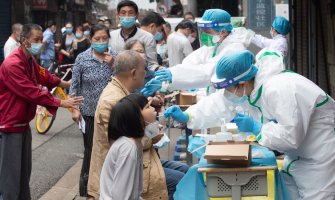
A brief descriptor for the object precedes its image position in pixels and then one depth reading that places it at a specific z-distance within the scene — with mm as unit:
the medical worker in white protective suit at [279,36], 17975
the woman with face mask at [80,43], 25871
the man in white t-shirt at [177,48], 18710
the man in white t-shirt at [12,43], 20458
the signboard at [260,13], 21652
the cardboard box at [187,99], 12393
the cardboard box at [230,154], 6763
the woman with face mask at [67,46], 29642
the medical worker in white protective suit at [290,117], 6854
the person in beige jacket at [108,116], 7800
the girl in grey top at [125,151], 6498
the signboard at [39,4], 43448
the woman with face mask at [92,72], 10723
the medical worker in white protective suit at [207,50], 9910
